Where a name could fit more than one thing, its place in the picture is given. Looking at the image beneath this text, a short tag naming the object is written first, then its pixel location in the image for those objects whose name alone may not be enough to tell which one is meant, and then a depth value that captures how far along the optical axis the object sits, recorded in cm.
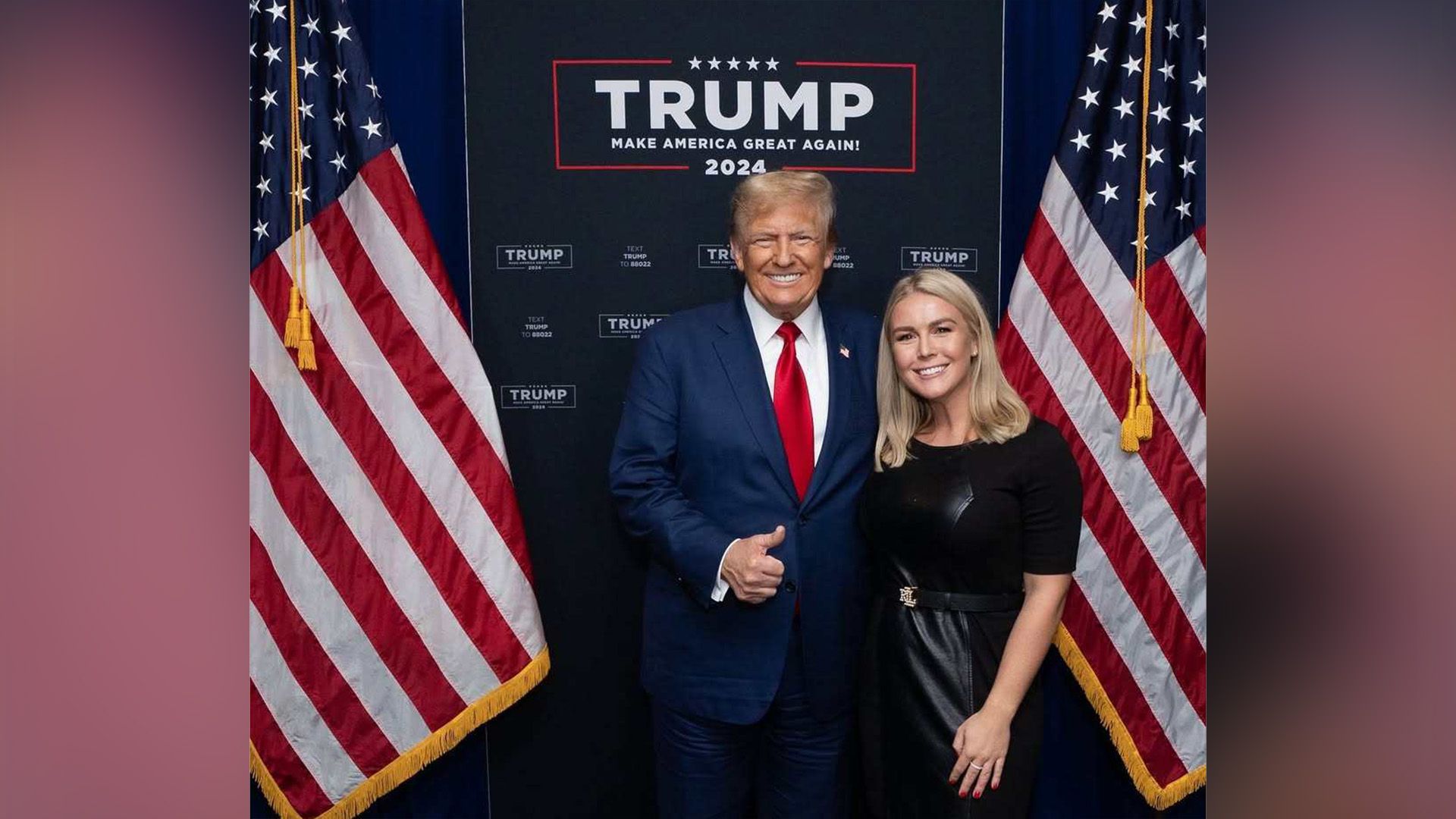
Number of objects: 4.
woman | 179
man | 204
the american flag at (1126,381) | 251
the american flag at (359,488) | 242
